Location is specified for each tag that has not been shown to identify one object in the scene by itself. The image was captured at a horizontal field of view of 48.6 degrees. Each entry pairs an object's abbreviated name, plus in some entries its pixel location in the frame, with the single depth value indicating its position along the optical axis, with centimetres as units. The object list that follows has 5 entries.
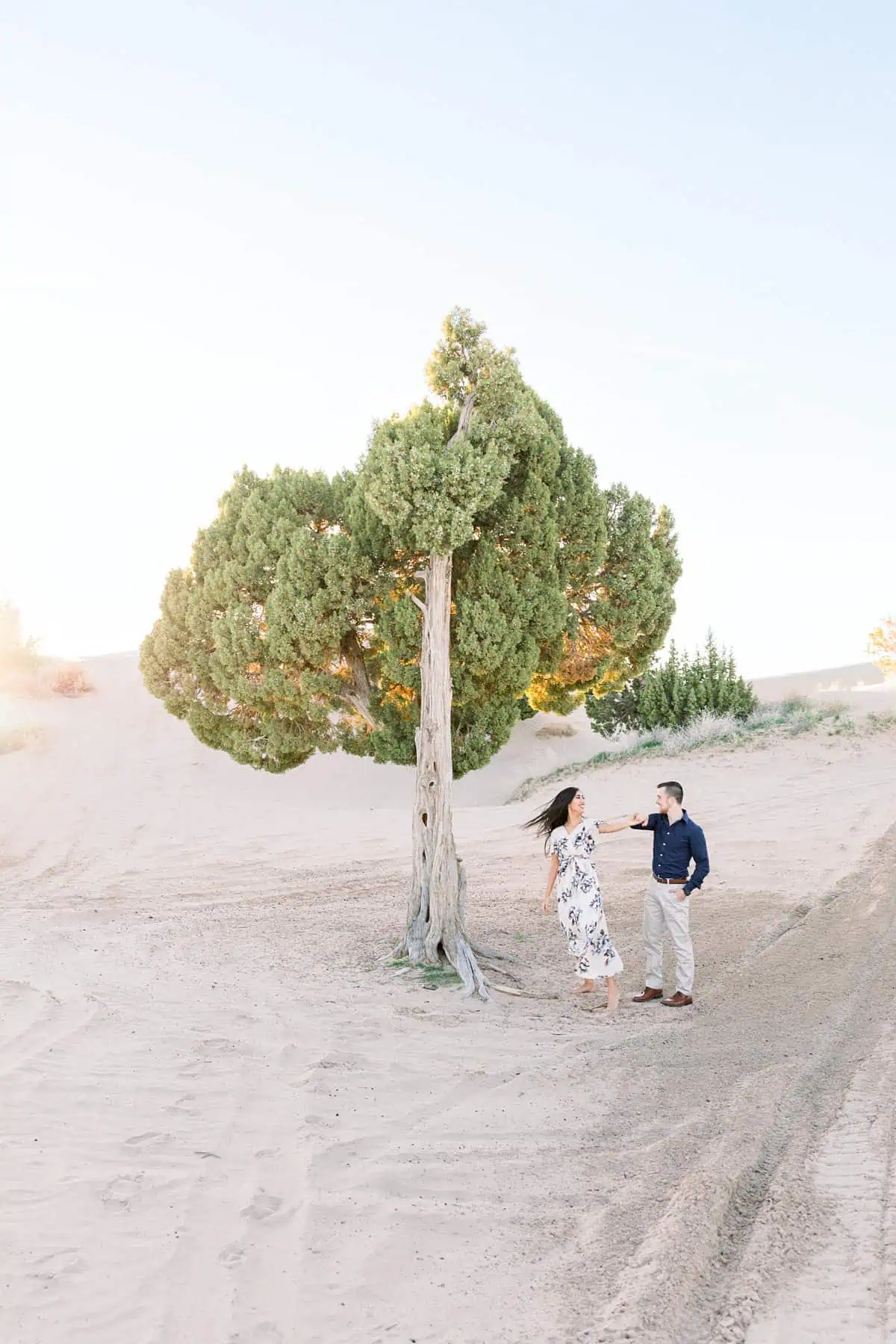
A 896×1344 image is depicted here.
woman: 833
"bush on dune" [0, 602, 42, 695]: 3167
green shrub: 2142
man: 818
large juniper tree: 962
